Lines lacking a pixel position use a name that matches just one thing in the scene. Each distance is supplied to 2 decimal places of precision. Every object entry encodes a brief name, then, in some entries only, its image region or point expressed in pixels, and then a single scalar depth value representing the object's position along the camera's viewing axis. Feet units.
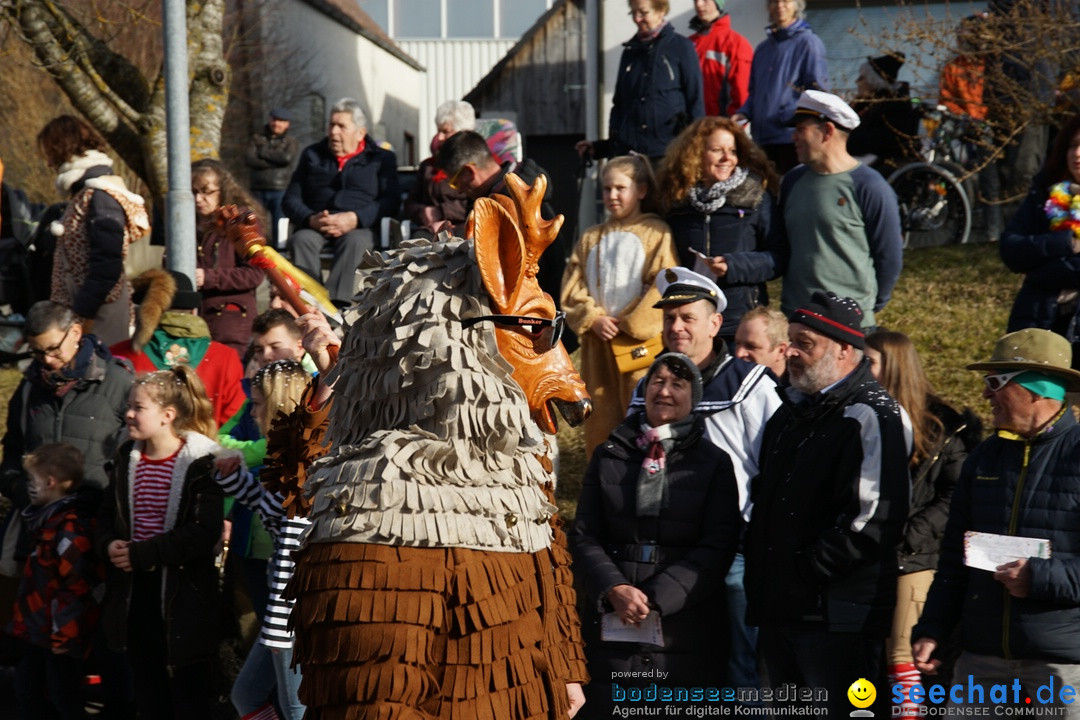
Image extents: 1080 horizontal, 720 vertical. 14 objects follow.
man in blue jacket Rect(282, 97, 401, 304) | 29.78
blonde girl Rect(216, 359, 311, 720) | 15.29
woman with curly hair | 21.81
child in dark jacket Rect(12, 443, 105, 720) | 19.20
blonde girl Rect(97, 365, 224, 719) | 18.04
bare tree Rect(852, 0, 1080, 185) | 31.83
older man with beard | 15.10
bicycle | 35.29
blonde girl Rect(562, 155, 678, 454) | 21.77
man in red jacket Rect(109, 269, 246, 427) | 22.52
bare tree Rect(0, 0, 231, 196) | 37.35
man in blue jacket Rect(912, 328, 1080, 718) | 13.79
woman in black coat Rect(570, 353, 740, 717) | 15.98
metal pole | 24.40
